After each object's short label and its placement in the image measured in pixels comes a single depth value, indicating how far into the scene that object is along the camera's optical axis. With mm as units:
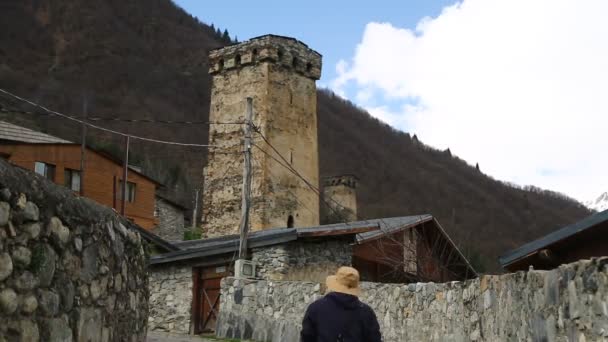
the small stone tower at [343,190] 62469
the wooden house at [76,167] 25875
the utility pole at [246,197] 17844
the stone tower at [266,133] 36188
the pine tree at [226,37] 119894
